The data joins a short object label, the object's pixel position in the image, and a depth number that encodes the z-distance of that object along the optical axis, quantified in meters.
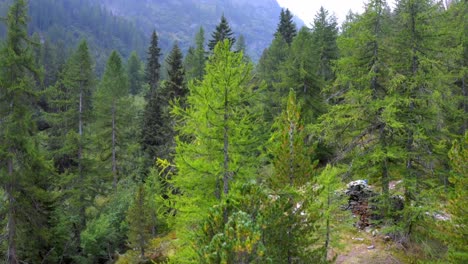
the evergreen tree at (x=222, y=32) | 29.67
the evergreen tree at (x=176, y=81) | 26.56
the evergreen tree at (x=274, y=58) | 34.66
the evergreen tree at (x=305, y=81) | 23.03
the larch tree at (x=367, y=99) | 12.83
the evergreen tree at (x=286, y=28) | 43.38
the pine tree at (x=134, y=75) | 69.56
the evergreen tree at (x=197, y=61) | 35.19
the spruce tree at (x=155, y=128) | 27.59
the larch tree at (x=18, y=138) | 16.17
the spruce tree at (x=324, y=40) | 31.30
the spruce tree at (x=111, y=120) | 30.61
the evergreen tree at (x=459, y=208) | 8.46
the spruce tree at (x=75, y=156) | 20.94
